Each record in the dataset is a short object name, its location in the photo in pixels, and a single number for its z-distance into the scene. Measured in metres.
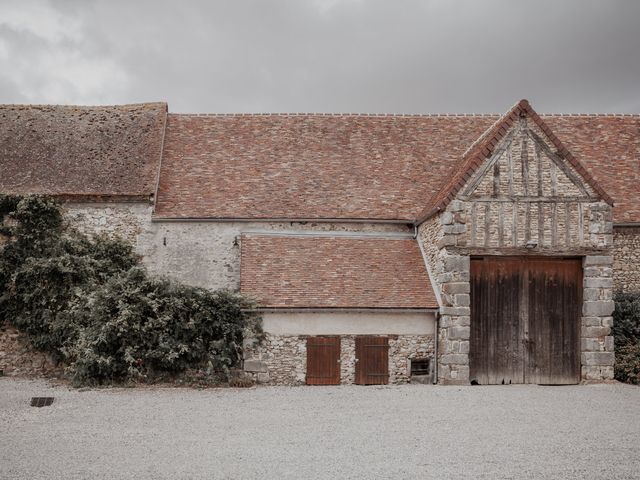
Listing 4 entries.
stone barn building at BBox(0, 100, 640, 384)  14.07
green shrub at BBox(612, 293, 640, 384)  14.16
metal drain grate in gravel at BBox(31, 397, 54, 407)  11.44
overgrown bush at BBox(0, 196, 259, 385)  13.38
